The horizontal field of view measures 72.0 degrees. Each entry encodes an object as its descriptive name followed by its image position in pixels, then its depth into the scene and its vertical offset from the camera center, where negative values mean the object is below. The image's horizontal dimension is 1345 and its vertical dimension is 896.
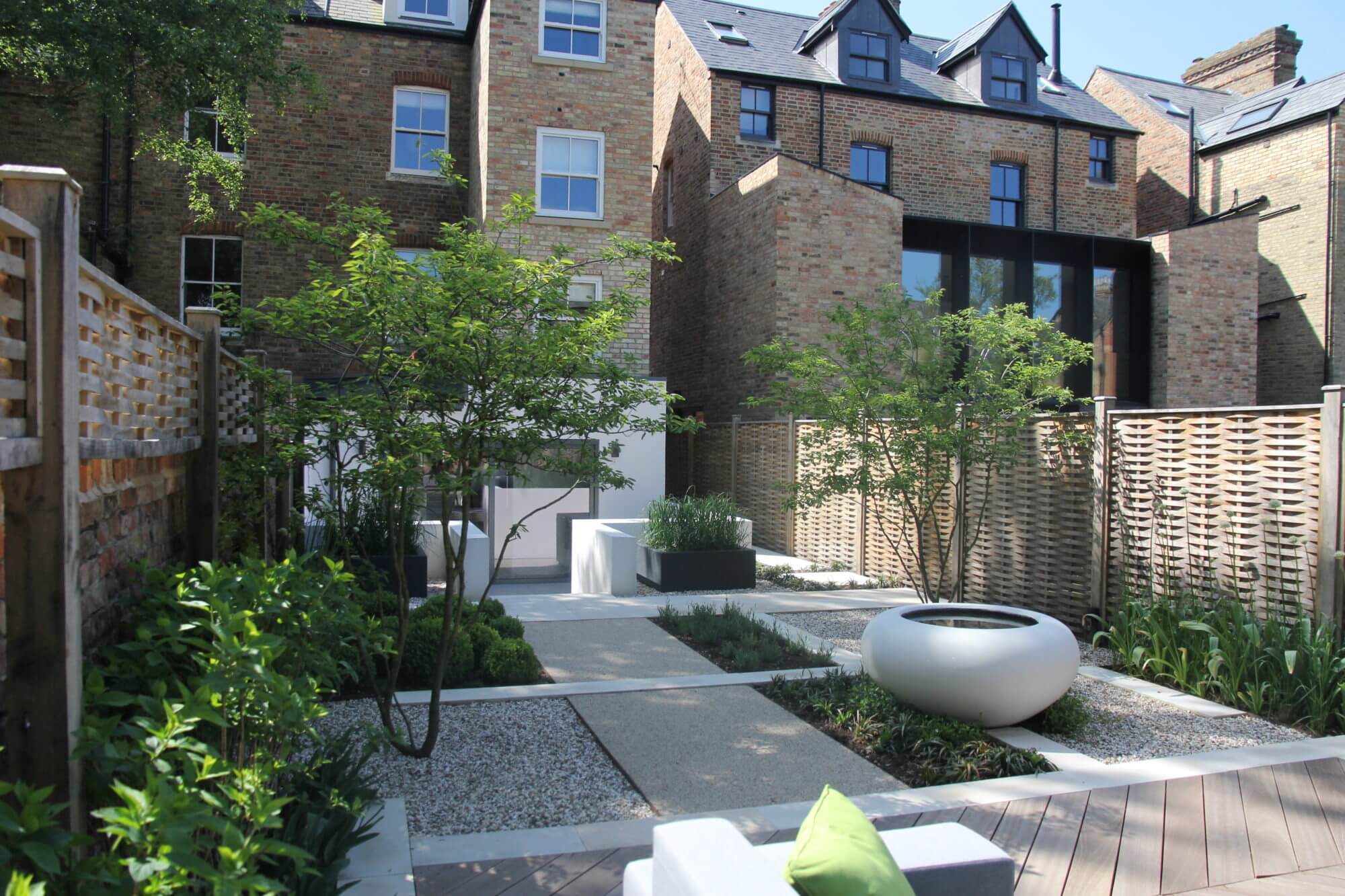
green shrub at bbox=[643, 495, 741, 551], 10.71 -1.04
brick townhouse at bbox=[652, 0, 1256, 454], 16.25 +4.89
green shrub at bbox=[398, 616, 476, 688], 6.04 -1.49
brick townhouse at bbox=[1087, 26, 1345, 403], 19.19 +5.87
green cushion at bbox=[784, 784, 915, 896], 2.00 -0.94
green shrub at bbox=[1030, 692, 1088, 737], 5.16 -1.56
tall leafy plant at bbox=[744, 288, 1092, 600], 8.17 +0.37
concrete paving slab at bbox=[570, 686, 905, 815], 4.24 -1.62
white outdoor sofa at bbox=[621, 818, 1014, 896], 1.96 -1.06
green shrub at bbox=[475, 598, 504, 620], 7.38 -1.42
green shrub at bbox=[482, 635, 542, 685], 6.14 -1.54
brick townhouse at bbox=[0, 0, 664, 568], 15.24 +4.99
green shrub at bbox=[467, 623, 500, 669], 6.37 -1.42
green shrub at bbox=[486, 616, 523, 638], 7.13 -1.49
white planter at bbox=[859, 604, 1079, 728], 4.91 -1.22
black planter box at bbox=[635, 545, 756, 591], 10.45 -1.50
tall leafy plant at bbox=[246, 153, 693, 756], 4.30 +0.33
